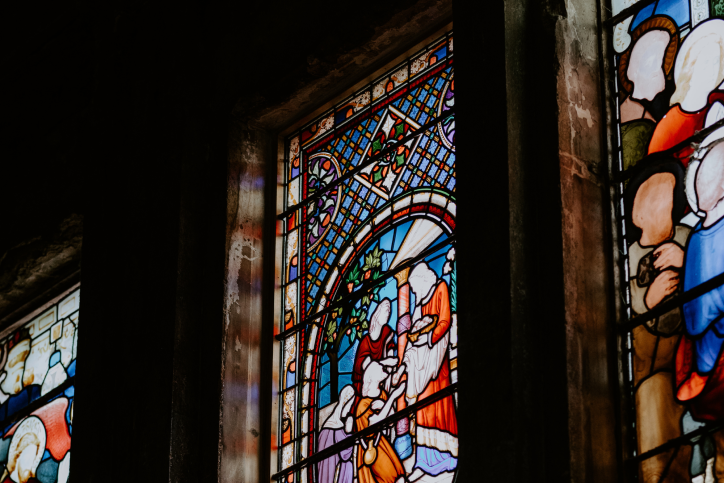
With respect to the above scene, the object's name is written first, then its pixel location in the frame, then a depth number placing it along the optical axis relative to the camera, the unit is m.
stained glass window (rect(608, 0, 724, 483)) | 6.49
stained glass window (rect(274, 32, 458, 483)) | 8.04
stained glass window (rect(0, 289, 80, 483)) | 11.01
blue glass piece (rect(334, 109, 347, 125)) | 9.72
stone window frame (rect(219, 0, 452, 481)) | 8.93
